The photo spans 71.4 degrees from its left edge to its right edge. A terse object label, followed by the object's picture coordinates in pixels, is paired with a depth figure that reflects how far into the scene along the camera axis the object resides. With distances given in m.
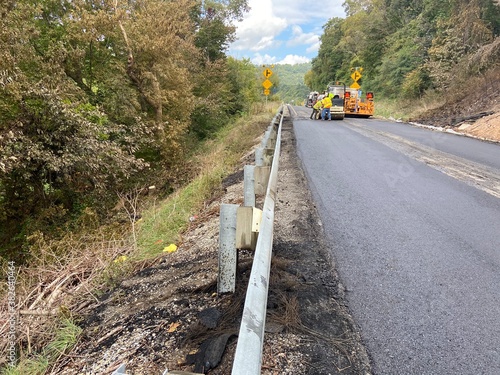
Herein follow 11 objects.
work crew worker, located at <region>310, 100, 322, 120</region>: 20.90
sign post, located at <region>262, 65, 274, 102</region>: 23.36
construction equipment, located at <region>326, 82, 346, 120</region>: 20.66
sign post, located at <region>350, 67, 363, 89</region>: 28.28
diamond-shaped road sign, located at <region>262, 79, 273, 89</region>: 23.61
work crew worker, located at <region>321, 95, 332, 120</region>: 20.23
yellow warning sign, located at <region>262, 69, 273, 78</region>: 23.37
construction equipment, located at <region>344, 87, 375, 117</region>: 24.20
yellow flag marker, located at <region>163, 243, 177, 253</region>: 4.76
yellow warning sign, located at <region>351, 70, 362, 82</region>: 28.28
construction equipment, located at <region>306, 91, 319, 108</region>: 45.07
